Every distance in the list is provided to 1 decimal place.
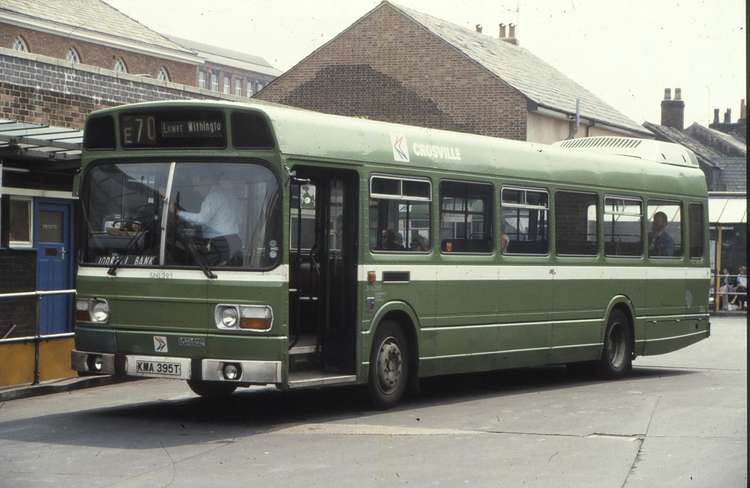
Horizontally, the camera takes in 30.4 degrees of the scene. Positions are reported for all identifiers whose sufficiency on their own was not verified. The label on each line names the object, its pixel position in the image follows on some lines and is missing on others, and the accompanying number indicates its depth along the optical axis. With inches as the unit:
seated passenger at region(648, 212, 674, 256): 747.4
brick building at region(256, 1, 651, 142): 1828.2
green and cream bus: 480.4
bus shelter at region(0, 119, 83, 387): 615.5
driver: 481.4
